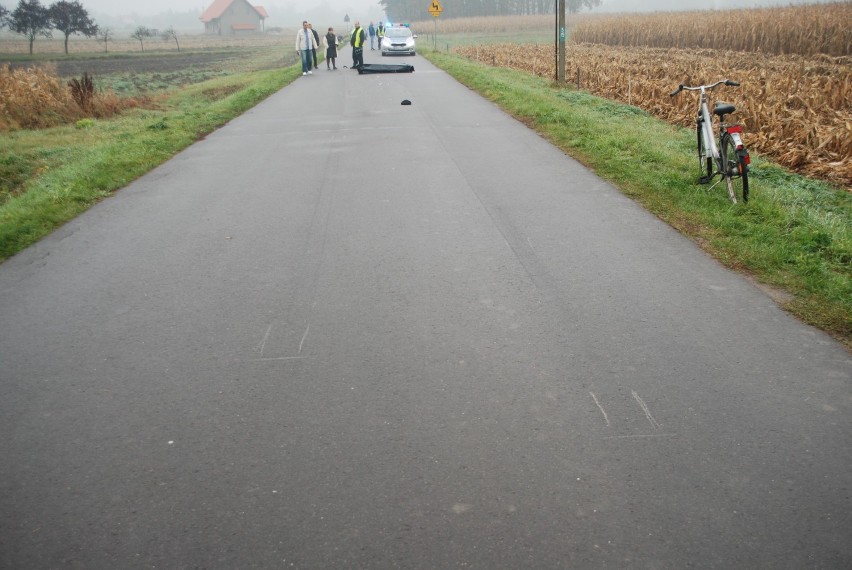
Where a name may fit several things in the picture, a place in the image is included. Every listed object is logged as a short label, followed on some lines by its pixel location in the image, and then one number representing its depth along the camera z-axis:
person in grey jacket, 27.80
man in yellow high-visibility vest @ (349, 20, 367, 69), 29.47
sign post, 35.28
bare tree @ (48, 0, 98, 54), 62.03
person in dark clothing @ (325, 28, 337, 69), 30.13
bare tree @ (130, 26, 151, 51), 74.59
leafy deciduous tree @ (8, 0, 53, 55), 58.81
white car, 38.44
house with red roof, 119.69
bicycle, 7.75
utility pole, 20.06
